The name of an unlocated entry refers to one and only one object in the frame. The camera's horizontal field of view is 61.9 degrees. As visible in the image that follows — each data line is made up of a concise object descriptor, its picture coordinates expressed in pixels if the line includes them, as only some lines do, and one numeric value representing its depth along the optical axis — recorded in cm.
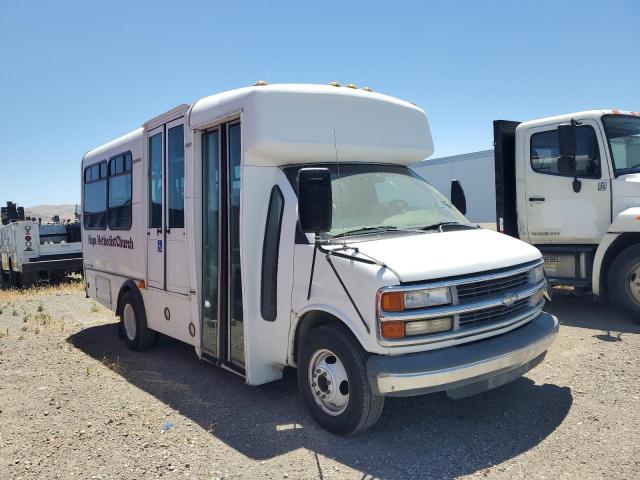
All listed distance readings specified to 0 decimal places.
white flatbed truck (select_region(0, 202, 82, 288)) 1490
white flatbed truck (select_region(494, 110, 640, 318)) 717
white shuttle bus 373
